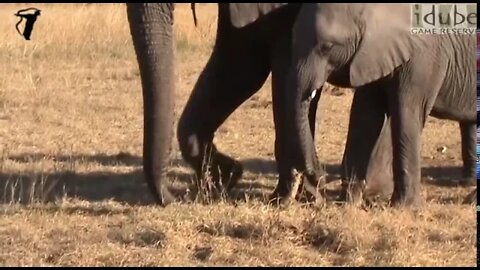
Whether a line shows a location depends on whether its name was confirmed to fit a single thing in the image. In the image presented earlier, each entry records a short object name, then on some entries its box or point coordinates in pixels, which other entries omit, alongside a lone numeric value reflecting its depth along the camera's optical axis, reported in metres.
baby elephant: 13.52
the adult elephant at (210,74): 12.09
